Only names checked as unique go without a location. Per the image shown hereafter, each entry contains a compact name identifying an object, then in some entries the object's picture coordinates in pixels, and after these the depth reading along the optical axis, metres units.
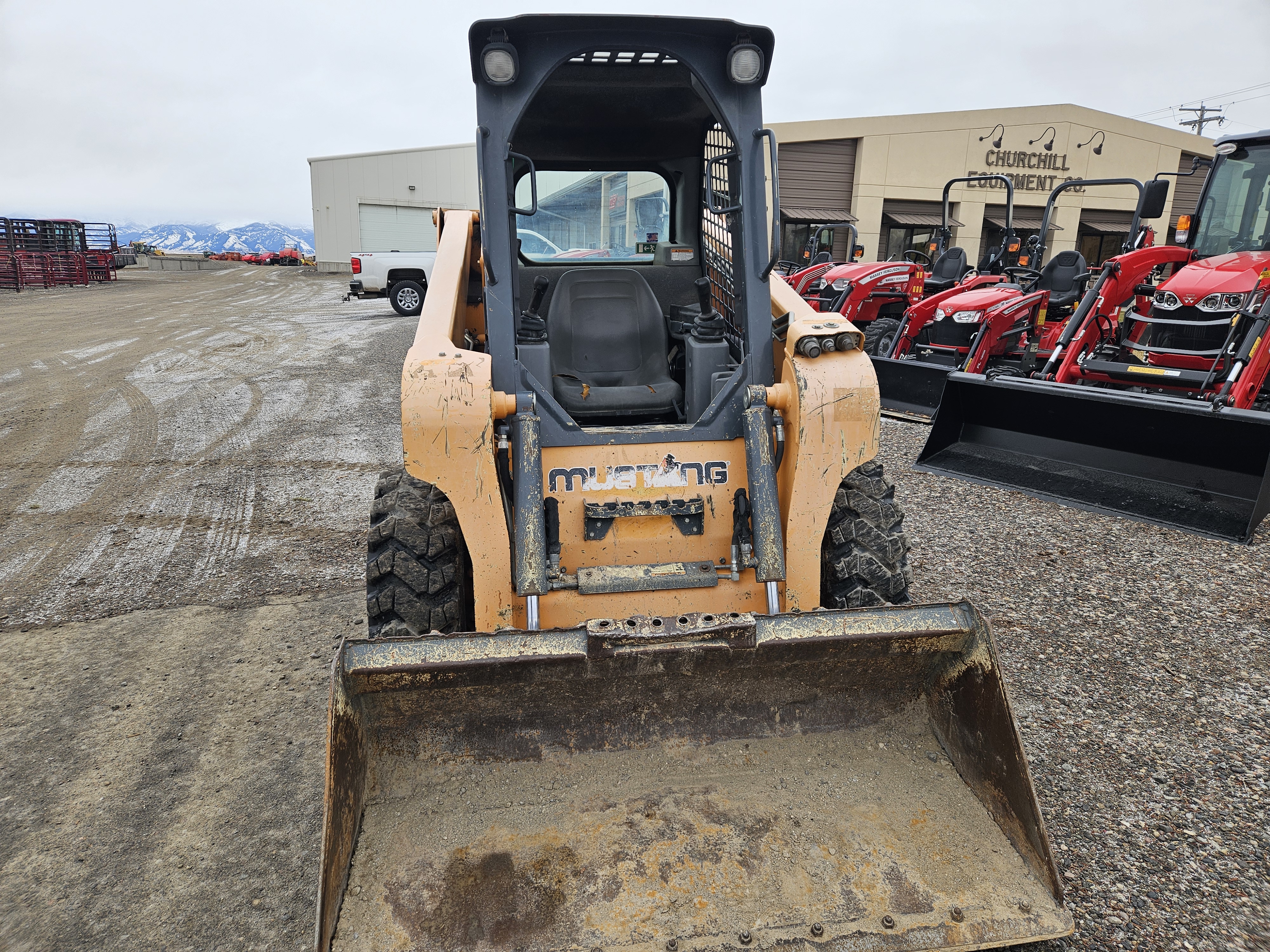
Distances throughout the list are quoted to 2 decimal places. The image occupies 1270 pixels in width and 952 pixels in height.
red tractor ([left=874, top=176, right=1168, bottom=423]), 8.44
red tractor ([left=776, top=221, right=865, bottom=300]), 12.28
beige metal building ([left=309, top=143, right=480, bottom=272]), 33.22
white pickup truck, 17.17
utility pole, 39.31
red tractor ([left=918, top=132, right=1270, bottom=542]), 4.83
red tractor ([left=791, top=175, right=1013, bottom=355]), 10.66
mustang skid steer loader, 1.93
